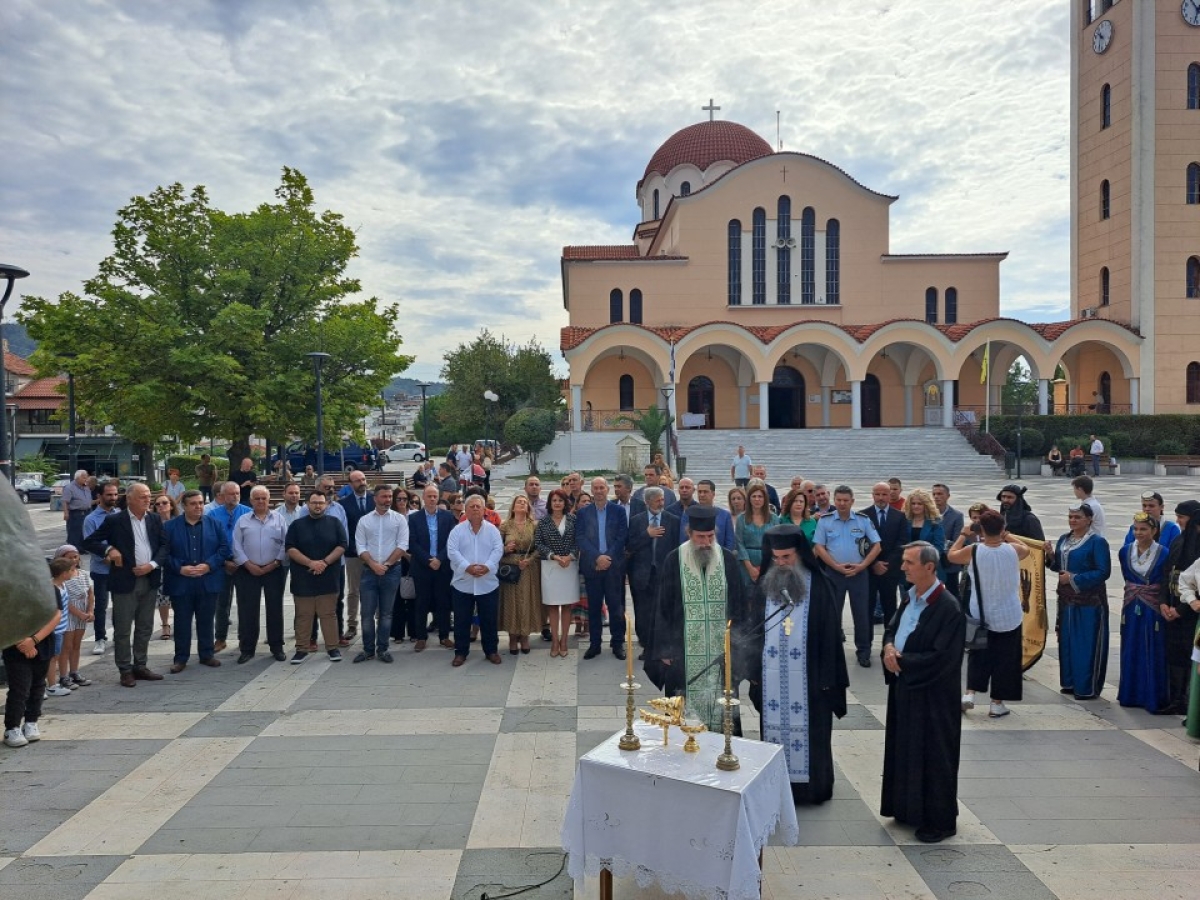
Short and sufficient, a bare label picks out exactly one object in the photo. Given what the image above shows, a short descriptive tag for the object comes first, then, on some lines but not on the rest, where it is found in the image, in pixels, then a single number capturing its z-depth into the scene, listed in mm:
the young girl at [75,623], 6973
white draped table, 3260
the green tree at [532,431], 31641
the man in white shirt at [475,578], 7863
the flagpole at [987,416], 31214
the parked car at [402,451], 49359
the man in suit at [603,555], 8125
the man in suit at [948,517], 8359
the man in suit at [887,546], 8039
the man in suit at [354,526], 9149
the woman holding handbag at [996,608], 6012
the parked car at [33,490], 29672
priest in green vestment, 5238
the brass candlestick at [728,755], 3461
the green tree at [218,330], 18641
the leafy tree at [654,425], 30641
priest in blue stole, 4754
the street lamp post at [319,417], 17544
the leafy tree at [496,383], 42938
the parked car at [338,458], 32000
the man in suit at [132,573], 7383
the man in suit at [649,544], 7852
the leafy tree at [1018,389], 74688
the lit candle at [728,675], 3593
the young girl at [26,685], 5816
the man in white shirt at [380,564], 8117
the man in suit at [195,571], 7758
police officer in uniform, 7668
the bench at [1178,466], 30031
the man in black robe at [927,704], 4398
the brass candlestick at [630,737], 3660
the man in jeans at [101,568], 7844
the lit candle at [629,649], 3635
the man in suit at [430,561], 8406
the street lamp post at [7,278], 7801
